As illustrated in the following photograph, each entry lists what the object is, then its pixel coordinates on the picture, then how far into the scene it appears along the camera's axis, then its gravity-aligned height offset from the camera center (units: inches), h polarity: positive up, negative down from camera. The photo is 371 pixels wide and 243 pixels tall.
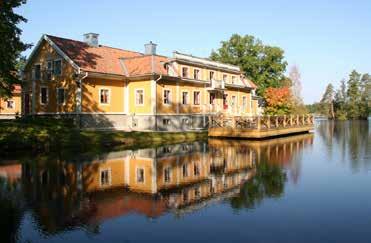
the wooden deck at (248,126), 1243.4 -27.1
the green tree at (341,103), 4482.3 +189.4
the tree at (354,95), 4339.6 +267.4
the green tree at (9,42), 1024.2 +221.9
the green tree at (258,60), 2460.6 +383.4
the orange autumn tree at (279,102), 2233.0 +99.3
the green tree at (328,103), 4794.8 +208.7
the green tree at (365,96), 4274.9 +256.3
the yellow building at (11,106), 1854.1 +69.7
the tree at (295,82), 3166.8 +309.8
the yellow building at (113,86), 1233.4 +118.8
